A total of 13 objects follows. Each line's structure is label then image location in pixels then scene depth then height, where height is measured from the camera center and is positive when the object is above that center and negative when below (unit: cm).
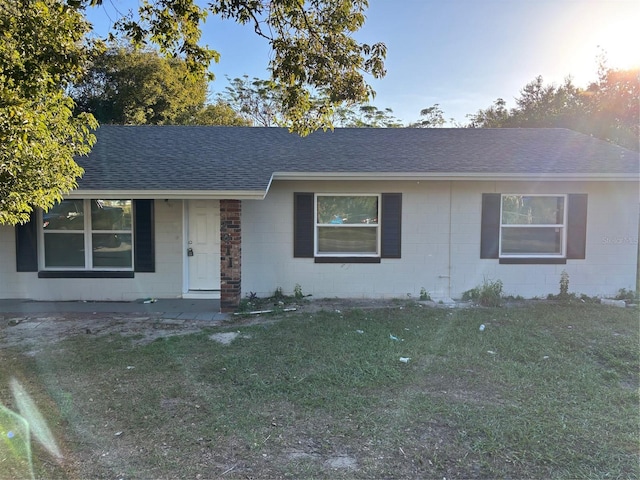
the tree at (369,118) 3057 +742
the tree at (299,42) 521 +216
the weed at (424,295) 887 -151
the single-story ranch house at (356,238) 884 -38
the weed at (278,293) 889 -151
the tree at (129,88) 2309 +680
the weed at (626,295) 883 -147
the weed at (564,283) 889 -124
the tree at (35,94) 420 +128
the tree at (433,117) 3438 +805
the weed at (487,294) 834 -143
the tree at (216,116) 2570 +611
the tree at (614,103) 2247 +643
